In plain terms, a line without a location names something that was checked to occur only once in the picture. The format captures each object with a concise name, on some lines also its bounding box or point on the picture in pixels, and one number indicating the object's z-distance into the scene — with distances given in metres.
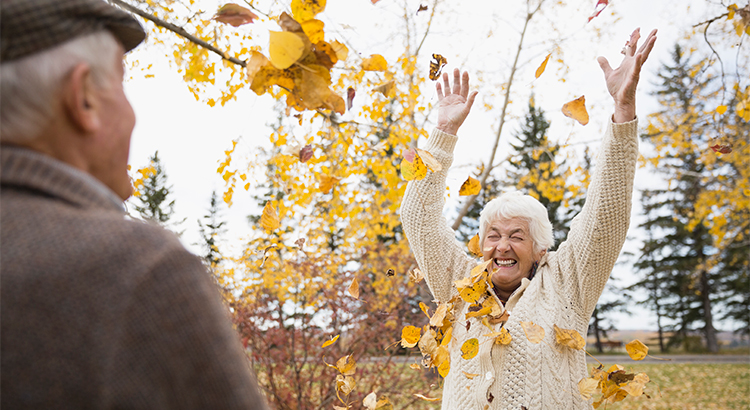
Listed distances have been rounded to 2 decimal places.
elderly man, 0.54
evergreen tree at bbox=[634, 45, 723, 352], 18.75
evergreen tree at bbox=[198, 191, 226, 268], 24.38
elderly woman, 1.71
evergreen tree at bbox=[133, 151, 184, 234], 20.65
